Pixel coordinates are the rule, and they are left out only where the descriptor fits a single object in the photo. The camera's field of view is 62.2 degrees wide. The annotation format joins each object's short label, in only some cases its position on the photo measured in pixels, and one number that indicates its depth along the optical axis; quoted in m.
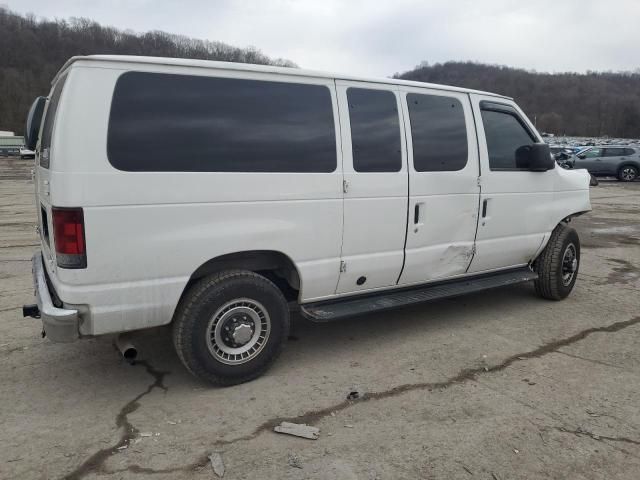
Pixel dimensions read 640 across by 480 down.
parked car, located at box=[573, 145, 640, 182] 26.16
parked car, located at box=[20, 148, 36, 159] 56.17
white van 3.17
